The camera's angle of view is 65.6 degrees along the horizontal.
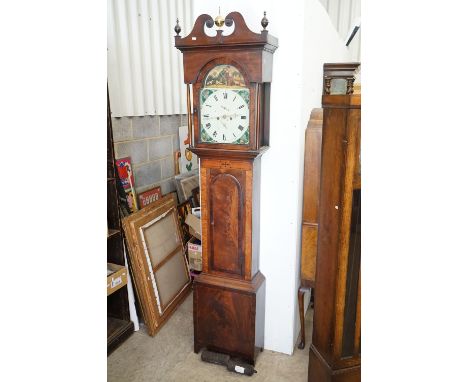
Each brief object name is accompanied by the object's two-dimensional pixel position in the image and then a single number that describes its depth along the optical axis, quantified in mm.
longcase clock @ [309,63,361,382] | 1362
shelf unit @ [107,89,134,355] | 2127
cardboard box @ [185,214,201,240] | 2693
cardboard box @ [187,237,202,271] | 2738
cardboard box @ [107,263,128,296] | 2113
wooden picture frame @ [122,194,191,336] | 2285
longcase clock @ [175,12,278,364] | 1658
